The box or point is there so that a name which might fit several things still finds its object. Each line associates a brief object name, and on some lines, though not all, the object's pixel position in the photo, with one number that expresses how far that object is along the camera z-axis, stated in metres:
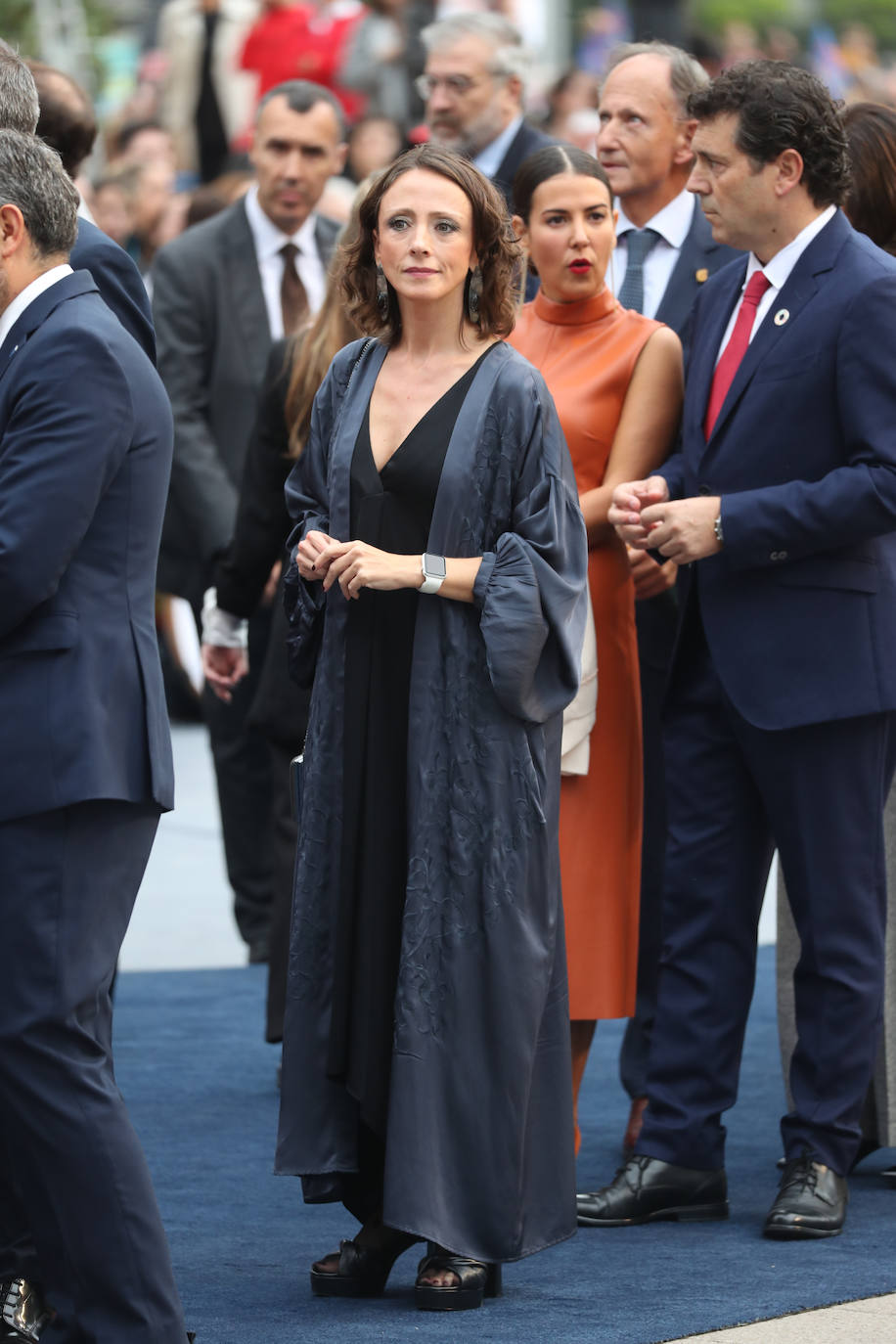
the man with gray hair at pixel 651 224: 10.82
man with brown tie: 14.02
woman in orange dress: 9.84
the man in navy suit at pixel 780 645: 9.07
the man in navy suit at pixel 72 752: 6.78
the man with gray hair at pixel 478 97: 13.95
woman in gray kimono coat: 8.14
